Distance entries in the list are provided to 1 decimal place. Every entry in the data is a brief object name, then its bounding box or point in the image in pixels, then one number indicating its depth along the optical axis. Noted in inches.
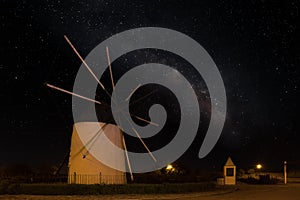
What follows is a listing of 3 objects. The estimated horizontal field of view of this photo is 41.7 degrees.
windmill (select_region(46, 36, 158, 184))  1111.0
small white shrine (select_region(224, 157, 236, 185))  1669.5
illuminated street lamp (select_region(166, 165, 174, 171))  1733.5
